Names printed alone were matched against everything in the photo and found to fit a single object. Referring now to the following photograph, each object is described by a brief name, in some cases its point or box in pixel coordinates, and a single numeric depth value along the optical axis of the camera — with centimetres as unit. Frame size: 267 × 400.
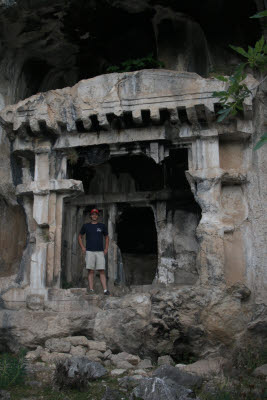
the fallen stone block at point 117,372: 541
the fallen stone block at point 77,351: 621
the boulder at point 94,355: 604
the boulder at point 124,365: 577
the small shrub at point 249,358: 563
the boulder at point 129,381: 489
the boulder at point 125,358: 599
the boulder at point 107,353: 618
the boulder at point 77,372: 482
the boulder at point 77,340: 649
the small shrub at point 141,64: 845
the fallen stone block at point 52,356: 592
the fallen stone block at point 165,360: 604
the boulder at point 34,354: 610
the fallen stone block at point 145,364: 586
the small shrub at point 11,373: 485
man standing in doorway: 778
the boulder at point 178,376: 487
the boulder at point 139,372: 542
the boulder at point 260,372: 523
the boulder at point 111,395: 441
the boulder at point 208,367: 545
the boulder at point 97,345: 639
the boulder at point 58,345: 630
